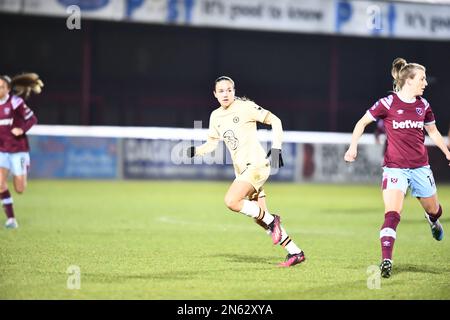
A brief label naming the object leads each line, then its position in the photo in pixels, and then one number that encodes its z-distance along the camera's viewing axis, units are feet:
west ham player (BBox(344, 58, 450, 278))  58.18
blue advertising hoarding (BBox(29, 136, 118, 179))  170.30
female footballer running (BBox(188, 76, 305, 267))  61.26
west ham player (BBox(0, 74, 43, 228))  87.51
